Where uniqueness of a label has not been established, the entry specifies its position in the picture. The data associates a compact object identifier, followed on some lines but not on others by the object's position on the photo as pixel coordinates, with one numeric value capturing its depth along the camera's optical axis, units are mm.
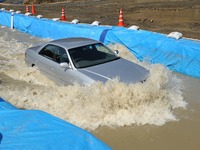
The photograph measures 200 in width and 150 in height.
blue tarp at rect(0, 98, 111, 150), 4164
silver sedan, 7188
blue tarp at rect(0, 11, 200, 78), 9562
